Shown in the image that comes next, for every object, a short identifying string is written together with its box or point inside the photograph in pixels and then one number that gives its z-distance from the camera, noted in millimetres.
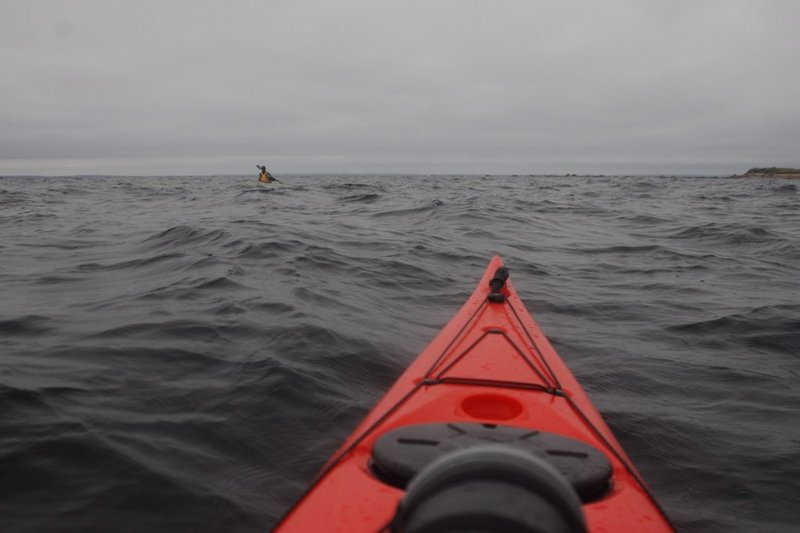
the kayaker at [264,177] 21390
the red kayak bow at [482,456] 539
